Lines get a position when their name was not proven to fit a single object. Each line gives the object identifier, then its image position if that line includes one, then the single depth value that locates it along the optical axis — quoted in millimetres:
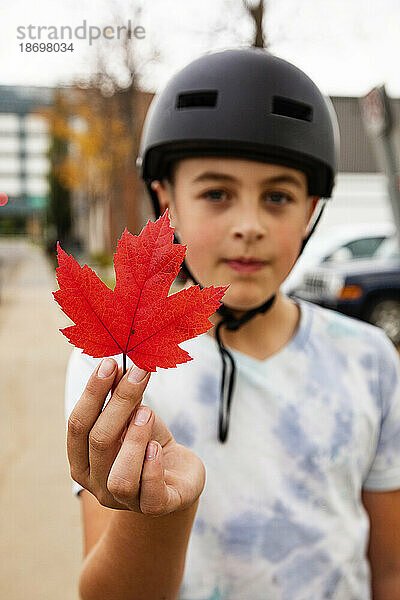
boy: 828
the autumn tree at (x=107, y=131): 3953
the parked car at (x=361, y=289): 4832
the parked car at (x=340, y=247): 5043
